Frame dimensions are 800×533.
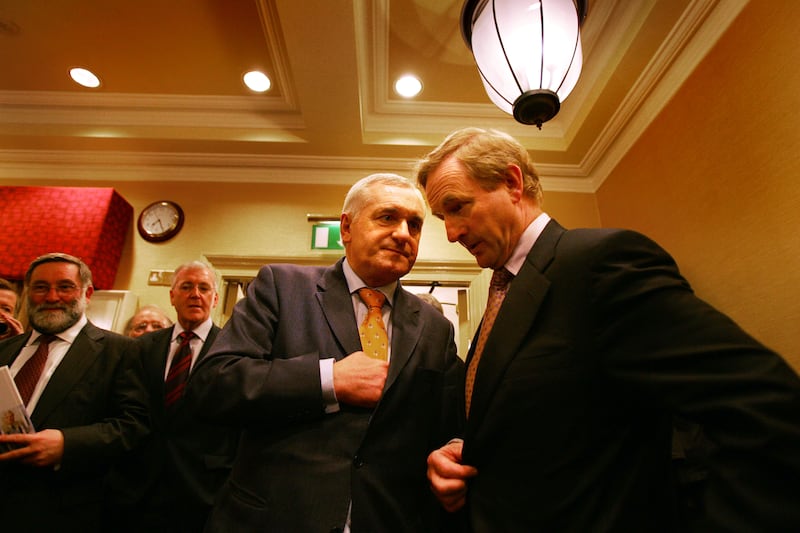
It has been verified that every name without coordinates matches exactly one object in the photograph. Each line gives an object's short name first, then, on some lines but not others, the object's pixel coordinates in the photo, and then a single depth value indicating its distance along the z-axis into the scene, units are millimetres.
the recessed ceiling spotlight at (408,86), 3267
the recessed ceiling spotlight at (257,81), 3254
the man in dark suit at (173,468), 1917
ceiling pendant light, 1486
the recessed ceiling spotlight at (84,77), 3320
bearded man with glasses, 1615
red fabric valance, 3354
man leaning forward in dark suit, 543
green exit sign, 3736
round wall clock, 3759
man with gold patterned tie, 980
